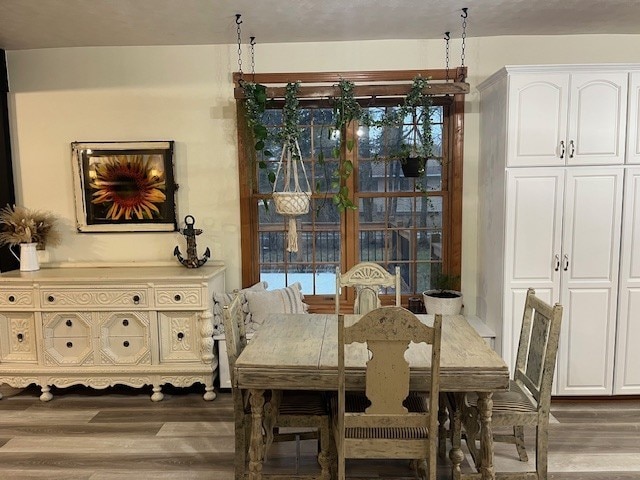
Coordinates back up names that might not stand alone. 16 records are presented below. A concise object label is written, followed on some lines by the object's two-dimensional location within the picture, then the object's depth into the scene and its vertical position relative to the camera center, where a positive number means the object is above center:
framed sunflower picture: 3.89 +0.11
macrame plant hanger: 3.47 +0.08
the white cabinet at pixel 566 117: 3.22 +0.51
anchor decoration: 3.79 -0.42
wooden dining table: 2.12 -0.77
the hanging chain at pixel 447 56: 3.78 +1.09
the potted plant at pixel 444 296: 3.64 -0.78
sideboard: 3.48 -0.94
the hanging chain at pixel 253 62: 3.82 +1.08
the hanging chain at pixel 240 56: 3.75 +1.12
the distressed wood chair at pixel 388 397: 1.91 -0.82
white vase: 3.71 -0.43
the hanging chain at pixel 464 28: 3.26 +1.23
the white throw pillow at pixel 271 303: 3.67 -0.80
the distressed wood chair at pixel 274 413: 2.38 -1.07
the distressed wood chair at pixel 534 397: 2.32 -1.03
